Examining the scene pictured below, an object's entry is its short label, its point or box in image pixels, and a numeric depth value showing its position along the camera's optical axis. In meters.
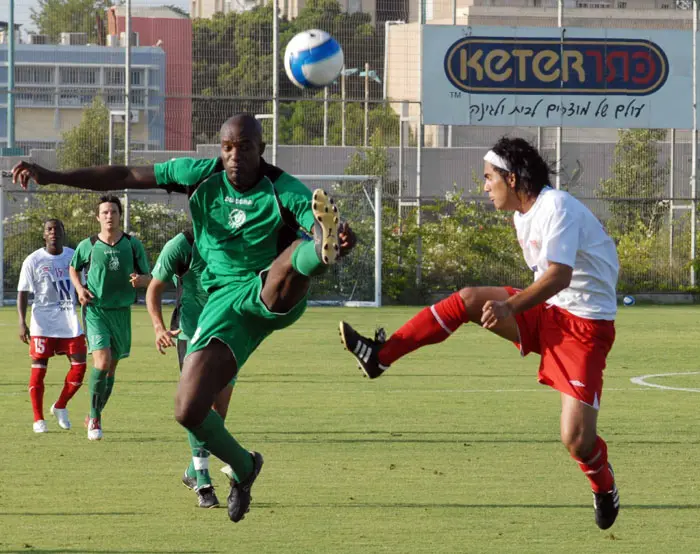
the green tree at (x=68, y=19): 45.00
